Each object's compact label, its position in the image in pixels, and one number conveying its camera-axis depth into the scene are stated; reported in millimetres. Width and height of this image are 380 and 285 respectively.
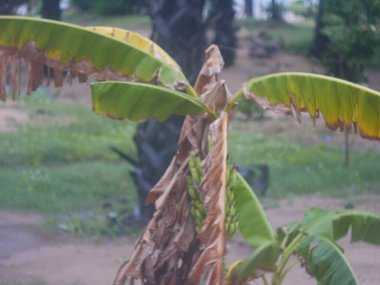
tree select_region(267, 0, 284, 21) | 35312
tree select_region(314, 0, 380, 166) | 8652
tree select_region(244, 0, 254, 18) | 41031
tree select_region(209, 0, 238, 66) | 25031
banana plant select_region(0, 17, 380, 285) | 5215
